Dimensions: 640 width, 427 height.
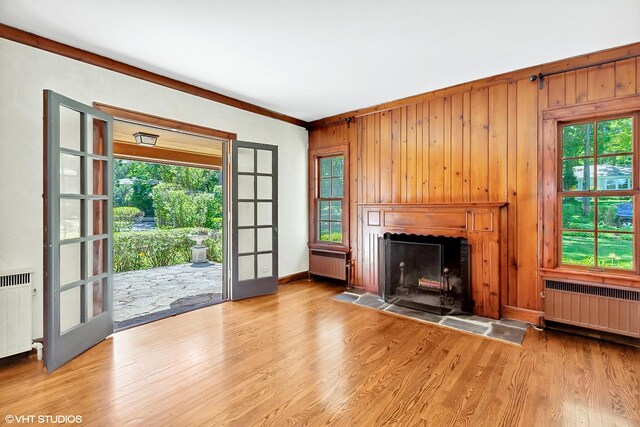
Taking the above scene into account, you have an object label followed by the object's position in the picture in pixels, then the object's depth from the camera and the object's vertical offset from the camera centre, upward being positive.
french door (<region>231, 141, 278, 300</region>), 4.25 -0.10
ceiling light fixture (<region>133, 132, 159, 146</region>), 4.39 +1.11
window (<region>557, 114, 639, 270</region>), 2.91 +0.21
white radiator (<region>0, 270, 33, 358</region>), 2.42 -0.79
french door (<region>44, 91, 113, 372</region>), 2.38 -0.13
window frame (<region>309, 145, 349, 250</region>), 4.98 +0.29
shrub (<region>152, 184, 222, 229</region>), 8.35 +0.15
